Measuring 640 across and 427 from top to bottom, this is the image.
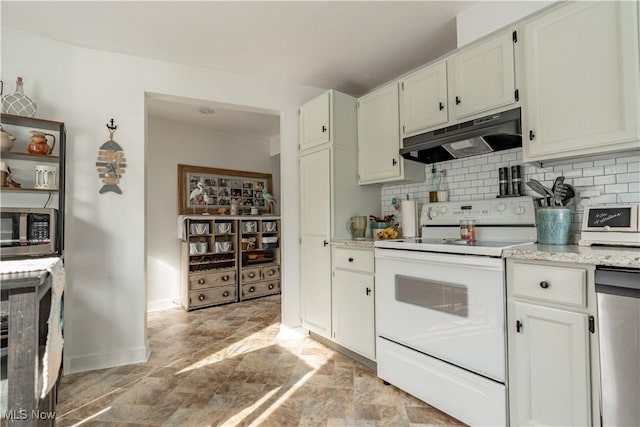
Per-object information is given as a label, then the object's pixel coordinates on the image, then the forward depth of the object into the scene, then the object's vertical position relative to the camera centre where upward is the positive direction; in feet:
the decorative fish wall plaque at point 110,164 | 7.72 +1.50
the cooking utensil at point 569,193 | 5.72 +0.45
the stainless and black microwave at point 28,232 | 5.92 -0.18
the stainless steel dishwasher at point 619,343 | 3.67 -1.57
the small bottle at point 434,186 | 8.16 +0.89
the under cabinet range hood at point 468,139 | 5.91 +1.71
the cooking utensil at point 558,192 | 5.66 +0.47
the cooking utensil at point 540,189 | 5.72 +0.54
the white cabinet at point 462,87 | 5.95 +2.89
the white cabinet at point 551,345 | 4.03 -1.81
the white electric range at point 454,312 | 4.89 -1.74
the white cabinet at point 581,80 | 4.58 +2.25
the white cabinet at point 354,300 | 7.27 -2.07
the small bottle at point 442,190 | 8.01 +0.75
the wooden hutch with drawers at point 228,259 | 12.61 -1.73
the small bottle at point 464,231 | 6.81 -0.29
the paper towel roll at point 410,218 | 8.34 +0.02
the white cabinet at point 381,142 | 8.04 +2.16
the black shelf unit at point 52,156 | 6.46 +1.45
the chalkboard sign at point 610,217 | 4.77 -0.01
